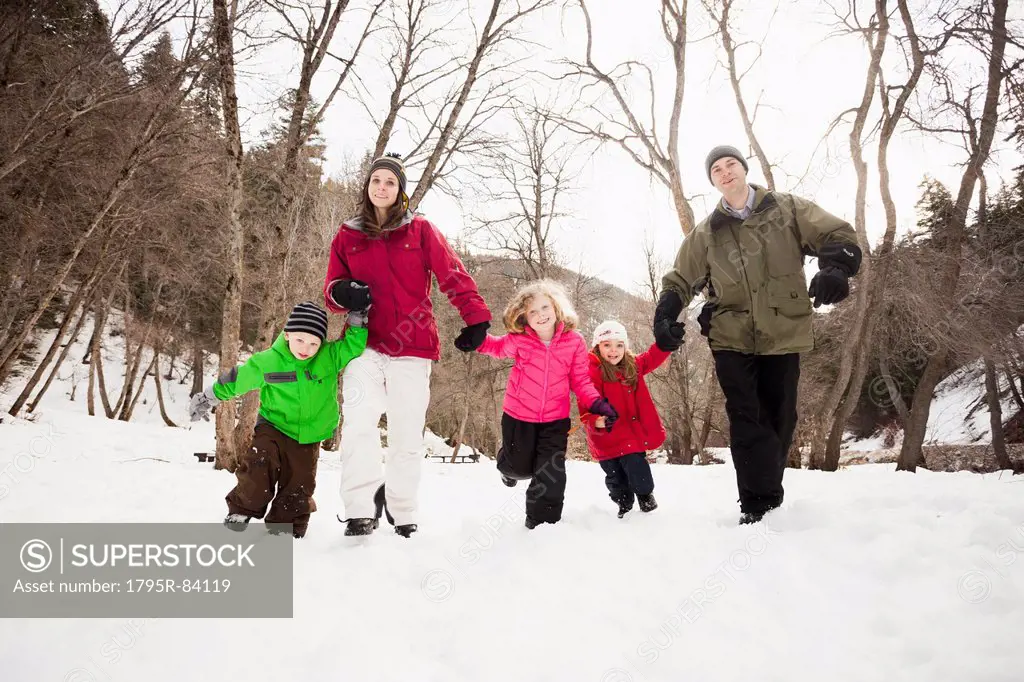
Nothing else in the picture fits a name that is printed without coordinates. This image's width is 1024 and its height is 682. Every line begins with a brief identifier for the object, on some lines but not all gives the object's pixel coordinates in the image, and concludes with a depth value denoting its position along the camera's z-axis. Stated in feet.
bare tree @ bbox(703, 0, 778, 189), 29.45
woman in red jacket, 9.95
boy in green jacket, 9.90
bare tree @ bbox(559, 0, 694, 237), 29.35
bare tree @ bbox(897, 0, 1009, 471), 25.41
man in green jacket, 9.30
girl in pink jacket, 11.23
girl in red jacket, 12.72
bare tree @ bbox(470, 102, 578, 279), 50.21
